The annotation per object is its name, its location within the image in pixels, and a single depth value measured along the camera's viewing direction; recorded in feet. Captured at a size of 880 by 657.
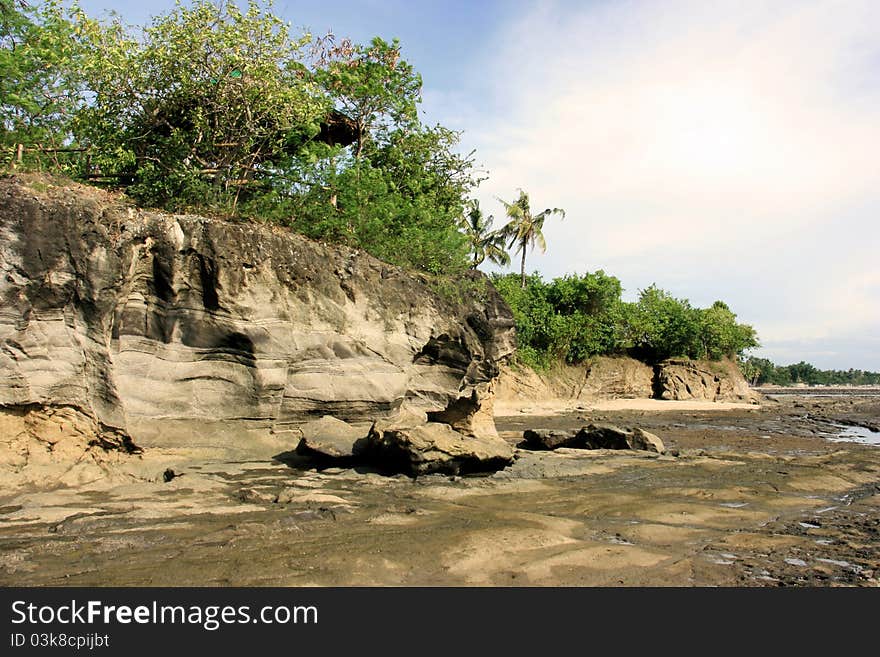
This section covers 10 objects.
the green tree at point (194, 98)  37.68
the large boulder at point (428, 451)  29.73
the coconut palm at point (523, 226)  133.90
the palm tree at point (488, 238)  132.57
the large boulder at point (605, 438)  42.83
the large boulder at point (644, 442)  42.14
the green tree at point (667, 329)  120.26
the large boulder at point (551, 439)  43.60
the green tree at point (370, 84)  54.39
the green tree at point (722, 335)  123.03
